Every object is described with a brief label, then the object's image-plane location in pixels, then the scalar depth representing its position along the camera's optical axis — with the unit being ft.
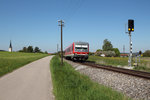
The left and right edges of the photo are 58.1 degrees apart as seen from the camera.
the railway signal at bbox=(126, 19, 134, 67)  46.47
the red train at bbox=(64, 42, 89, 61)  68.13
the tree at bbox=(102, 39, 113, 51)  340.59
